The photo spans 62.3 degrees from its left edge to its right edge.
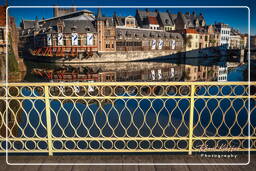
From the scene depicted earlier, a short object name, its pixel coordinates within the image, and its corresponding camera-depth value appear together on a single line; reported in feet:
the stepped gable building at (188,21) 183.93
